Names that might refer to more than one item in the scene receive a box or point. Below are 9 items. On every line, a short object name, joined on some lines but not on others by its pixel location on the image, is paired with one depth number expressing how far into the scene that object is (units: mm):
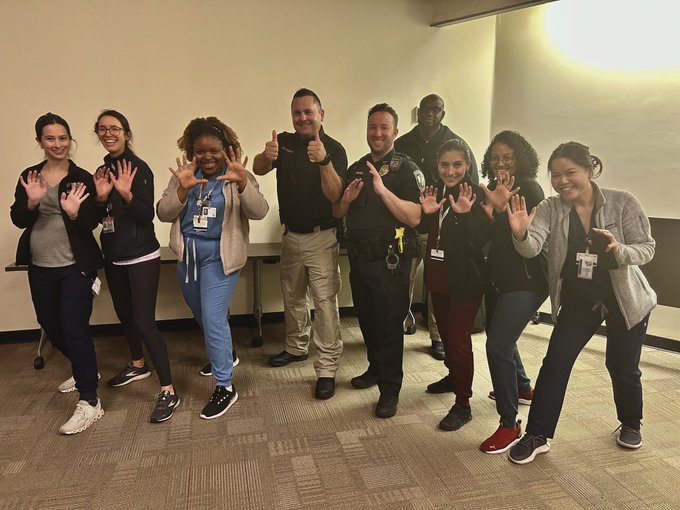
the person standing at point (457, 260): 2391
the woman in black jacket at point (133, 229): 2482
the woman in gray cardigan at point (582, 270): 2076
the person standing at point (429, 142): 3605
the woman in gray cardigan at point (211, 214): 2503
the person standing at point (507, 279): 2279
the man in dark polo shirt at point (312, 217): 2754
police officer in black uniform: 2529
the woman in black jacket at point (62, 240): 2398
